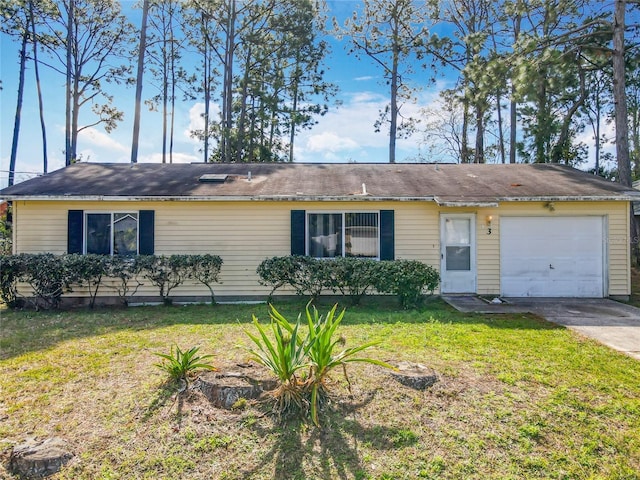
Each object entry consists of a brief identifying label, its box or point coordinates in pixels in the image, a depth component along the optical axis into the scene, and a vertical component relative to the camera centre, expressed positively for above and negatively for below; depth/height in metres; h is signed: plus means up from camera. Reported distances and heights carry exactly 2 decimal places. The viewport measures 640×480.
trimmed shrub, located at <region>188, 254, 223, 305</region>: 8.07 -0.53
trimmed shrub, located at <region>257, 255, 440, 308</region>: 7.45 -0.67
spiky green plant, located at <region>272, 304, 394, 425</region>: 3.39 -1.11
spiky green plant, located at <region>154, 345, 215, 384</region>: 3.82 -1.34
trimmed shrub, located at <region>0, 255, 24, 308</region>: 7.53 -0.69
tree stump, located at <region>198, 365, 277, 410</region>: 3.48 -1.43
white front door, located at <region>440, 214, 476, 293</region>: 8.86 -0.28
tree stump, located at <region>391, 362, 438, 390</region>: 3.75 -1.43
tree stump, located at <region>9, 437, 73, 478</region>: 2.69 -1.66
